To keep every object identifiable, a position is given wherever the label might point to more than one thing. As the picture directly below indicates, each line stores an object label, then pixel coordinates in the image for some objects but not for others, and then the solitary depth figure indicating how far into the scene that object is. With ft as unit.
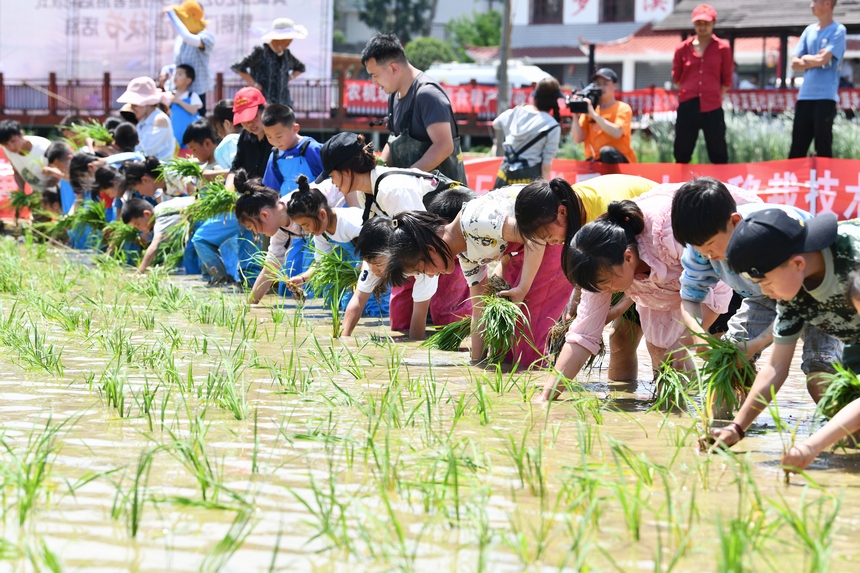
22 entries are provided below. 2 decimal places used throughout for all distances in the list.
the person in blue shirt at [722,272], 21.29
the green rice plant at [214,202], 48.47
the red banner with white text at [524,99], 126.01
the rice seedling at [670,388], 23.26
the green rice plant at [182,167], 53.31
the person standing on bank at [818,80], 52.24
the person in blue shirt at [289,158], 45.11
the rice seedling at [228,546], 14.55
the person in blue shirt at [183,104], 63.10
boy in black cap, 18.83
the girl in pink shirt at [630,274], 23.84
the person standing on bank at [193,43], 64.64
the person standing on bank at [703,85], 56.90
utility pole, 111.24
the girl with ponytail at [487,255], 29.09
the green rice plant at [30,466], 16.51
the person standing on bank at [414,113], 40.11
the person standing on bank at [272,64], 57.11
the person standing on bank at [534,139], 56.03
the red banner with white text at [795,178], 52.13
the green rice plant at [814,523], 14.03
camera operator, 58.95
